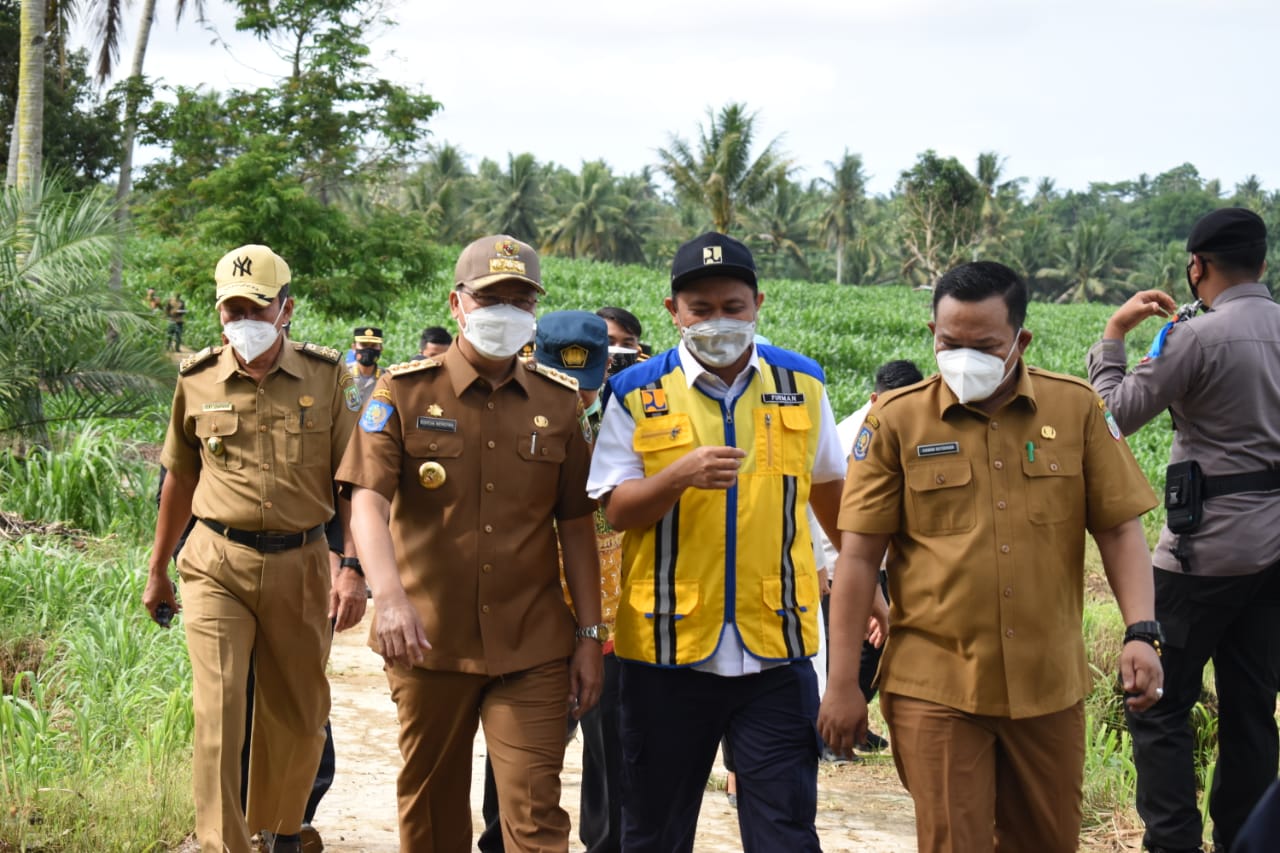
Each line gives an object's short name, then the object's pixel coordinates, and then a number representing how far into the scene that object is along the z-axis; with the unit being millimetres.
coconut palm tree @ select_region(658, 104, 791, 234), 50500
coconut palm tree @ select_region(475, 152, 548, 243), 69938
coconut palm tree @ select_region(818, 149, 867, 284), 76750
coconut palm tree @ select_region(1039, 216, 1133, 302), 74688
